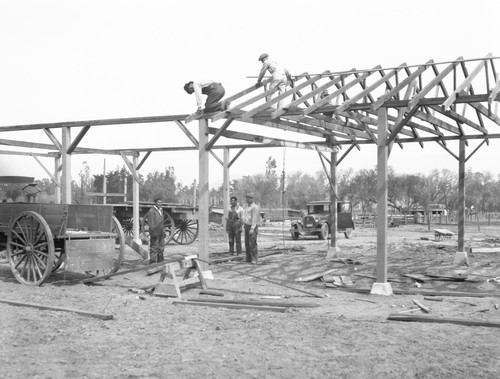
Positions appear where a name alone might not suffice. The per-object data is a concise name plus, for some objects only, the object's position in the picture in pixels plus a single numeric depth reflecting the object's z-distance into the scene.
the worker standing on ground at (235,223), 15.74
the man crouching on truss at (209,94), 11.17
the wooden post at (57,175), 18.34
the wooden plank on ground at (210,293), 9.58
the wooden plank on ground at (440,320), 7.06
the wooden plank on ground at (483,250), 16.90
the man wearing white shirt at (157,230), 13.12
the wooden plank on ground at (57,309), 7.55
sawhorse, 9.48
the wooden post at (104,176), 30.20
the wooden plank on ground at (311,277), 11.32
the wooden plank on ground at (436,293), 9.55
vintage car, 25.00
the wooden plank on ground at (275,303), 8.45
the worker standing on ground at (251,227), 13.90
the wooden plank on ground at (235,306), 8.09
